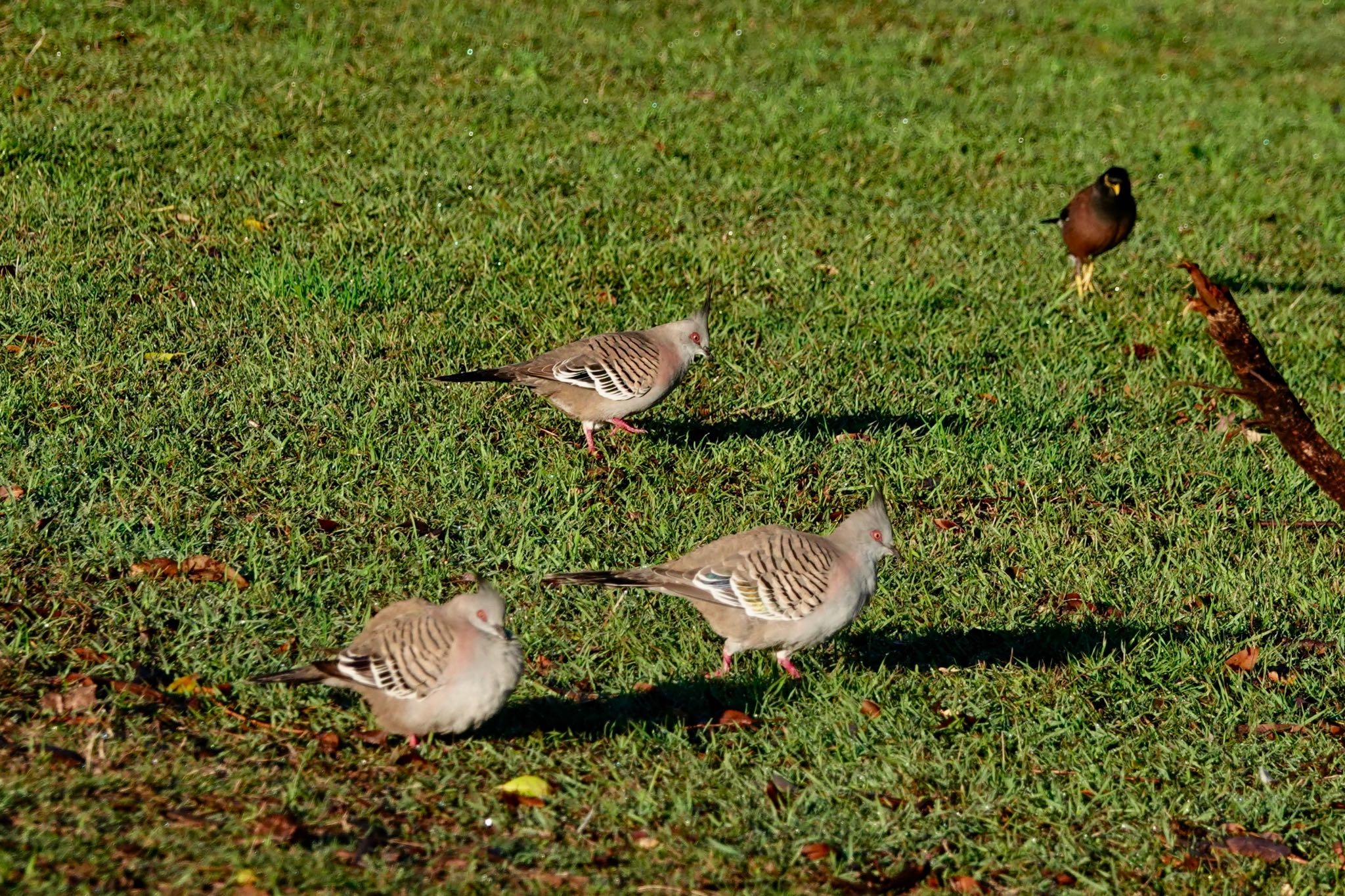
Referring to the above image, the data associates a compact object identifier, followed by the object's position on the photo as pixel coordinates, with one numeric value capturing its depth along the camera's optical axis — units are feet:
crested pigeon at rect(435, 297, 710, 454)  47.88
